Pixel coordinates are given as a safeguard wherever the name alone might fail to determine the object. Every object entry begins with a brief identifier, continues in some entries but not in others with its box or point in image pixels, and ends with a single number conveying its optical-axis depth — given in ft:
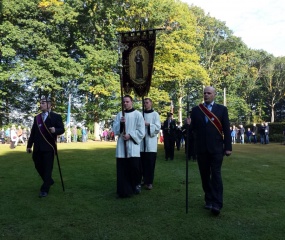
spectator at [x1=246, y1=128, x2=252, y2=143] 103.87
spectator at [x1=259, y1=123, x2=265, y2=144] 94.12
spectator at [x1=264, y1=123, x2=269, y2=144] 93.32
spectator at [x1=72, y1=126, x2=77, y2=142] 111.75
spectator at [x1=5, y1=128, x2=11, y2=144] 106.07
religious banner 30.07
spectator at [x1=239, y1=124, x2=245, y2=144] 101.91
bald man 19.20
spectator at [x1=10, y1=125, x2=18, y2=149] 73.26
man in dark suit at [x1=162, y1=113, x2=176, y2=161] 47.74
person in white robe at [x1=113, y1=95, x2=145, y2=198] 23.76
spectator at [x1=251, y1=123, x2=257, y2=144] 101.48
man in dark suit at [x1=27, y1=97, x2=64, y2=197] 24.58
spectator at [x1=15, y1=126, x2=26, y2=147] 90.35
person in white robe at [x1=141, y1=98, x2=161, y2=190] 27.22
